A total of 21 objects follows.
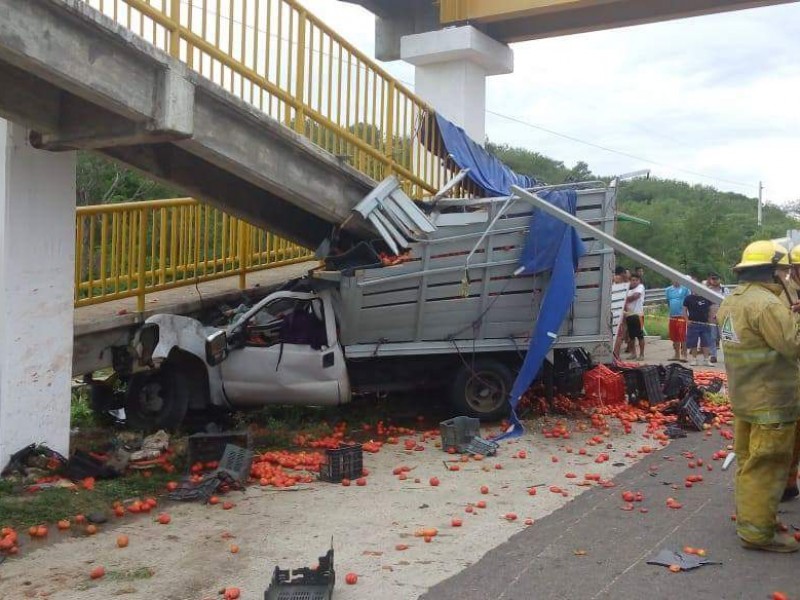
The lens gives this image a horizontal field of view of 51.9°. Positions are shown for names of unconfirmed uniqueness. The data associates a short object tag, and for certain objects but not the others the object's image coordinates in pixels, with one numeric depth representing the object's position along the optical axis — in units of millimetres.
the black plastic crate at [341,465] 7637
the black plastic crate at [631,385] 11044
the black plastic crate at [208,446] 7914
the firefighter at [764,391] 5406
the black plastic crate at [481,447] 8555
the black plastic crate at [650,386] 10977
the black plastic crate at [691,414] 9750
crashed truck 9391
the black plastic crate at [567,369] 10367
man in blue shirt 16422
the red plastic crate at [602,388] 10805
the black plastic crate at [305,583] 4715
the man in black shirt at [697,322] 15505
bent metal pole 6429
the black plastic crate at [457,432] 8711
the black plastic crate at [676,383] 11211
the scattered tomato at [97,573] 5316
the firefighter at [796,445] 6189
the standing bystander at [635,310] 16125
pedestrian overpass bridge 6566
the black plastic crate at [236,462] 7377
